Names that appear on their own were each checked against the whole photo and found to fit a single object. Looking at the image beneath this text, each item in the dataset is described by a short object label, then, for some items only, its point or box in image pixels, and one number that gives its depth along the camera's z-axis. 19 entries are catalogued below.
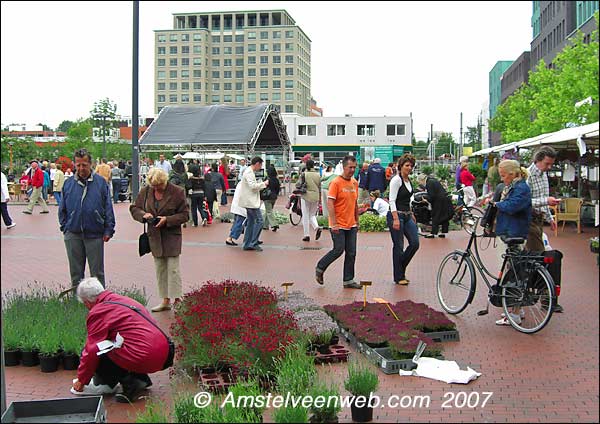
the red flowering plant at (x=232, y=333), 6.00
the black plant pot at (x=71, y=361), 6.60
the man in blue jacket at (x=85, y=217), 8.48
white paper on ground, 6.02
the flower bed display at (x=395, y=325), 6.68
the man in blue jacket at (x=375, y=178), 21.36
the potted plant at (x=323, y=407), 4.84
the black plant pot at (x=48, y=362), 6.56
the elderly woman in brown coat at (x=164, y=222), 8.79
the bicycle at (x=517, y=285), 7.34
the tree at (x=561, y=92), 28.71
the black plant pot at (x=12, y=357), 6.73
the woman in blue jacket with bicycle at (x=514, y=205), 7.71
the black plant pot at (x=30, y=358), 6.71
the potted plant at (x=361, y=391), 5.04
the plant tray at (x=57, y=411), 4.89
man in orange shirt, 10.28
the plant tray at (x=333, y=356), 6.70
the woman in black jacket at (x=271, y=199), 18.47
